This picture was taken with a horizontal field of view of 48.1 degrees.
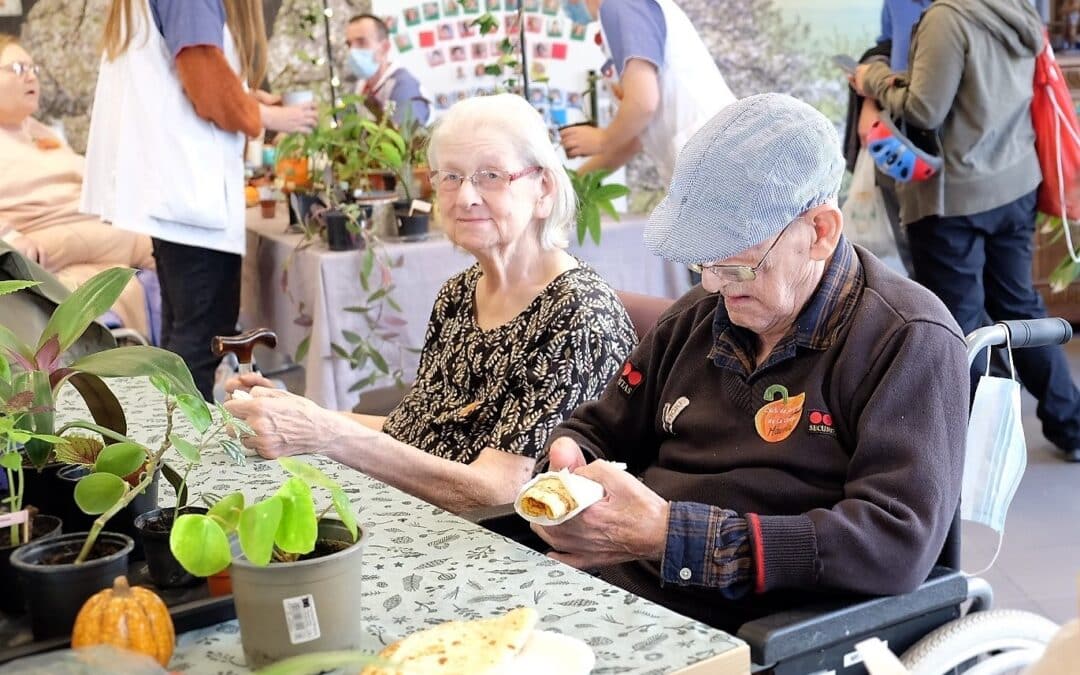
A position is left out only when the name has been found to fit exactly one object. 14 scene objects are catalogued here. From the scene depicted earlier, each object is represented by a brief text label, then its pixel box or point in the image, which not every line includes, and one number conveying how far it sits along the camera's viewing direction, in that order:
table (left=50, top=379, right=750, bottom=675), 1.01
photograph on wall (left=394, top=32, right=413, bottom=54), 5.64
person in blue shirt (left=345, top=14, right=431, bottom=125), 4.65
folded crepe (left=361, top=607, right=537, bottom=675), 0.95
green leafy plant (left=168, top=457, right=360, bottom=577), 0.91
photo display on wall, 5.53
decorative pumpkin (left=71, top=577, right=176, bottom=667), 0.95
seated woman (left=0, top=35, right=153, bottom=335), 4.39
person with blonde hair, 3.14
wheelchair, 1.16
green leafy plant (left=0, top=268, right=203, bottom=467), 1.17
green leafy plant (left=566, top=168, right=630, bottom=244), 3.18
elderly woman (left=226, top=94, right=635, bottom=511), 1.87
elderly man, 1.31
